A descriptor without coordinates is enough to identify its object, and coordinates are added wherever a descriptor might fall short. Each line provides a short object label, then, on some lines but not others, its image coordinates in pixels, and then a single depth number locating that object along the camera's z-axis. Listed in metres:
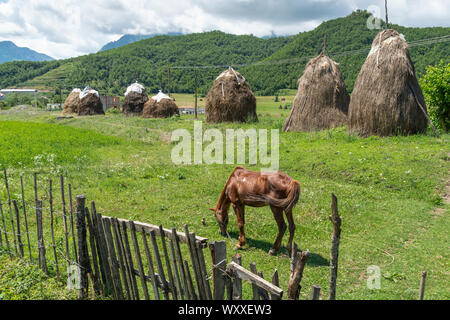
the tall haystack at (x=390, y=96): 13.64
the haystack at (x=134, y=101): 34.44
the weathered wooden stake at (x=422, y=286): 3.16
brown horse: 5.92
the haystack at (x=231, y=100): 22.95
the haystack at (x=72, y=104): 34.59
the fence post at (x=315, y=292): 3.03
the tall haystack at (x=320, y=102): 16.95
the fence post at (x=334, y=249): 3.35
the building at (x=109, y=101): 53.35
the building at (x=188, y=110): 45.35
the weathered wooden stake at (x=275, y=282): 3.26
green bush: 14.40
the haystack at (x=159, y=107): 30.67
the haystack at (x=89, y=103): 34.34
